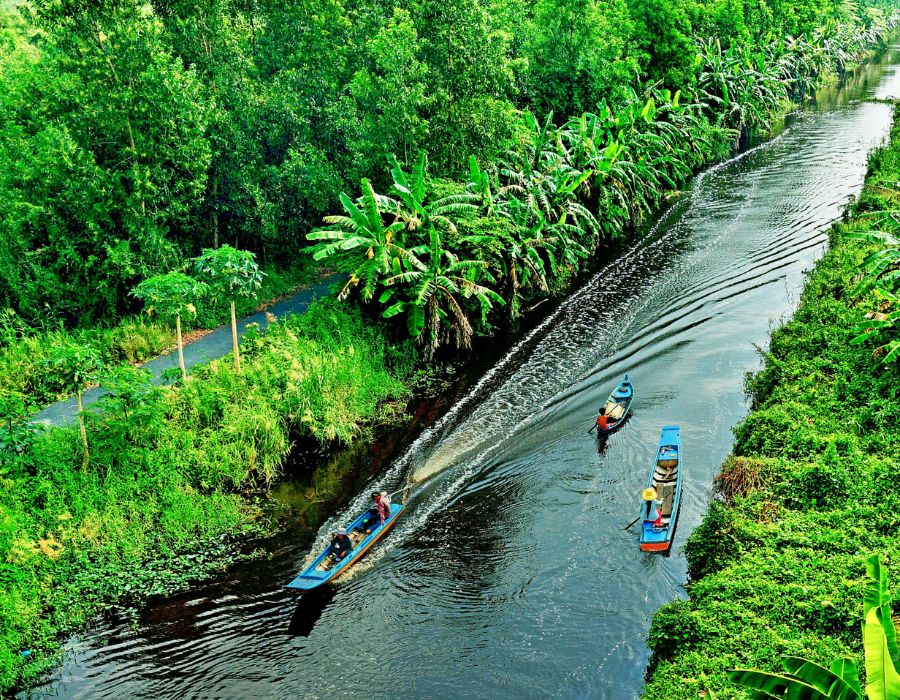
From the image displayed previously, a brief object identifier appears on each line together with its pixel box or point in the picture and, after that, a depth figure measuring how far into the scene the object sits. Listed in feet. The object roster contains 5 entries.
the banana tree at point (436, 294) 81.87
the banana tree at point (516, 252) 91.50
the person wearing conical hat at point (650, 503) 57.47
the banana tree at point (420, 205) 85.87
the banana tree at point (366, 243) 79.97
